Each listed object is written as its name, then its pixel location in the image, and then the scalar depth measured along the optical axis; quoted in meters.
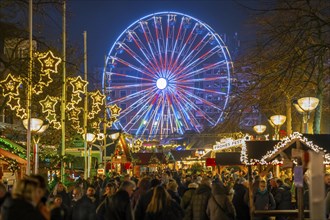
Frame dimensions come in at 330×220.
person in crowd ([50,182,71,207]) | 15.29
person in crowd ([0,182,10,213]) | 10.42
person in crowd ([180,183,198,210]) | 14.18
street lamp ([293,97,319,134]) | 22.31
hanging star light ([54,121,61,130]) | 28.94
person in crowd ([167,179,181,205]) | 14.51
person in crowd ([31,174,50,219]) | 7.27
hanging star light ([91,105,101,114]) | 35.85
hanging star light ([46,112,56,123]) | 26.11
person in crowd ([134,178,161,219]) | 12.07
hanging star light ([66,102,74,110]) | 30.00
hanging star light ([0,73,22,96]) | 21.95
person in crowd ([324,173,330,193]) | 15.22
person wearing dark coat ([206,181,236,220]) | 12.41
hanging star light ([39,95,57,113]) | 25.80
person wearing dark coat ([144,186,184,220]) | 11.29
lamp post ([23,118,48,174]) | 22.86
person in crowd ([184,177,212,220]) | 12.95
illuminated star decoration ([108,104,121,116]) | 42.17
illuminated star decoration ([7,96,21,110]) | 22.85
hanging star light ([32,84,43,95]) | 23.55
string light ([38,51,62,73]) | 22.25
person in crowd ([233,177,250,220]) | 15.31
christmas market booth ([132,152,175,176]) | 61.13
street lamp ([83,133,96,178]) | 34.20
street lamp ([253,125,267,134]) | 35.44
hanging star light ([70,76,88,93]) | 29.84
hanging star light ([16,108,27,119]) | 23.59
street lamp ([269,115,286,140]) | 28.92
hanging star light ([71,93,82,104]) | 29.73
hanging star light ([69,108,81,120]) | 33.59
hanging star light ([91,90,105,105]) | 35.81
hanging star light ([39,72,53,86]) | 21.02
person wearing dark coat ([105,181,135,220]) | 10.89
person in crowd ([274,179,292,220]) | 17.16
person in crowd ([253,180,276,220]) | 15.93
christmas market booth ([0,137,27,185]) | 24.70
